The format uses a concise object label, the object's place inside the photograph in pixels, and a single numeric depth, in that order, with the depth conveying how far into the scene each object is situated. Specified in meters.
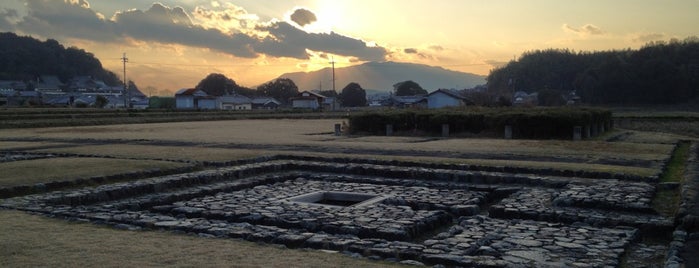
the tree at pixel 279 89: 121.25
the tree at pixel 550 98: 74.69
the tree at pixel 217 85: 119.31
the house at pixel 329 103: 93.28
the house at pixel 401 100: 96.53
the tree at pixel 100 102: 78.11
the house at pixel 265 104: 99.50
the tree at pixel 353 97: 108.69
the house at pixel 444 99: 62.66
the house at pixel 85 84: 121.12
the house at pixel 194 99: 86.50
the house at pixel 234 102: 93.06
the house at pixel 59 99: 85.81
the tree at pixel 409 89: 123.62
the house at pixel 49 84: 109.46
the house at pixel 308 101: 87.93
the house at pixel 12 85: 101.11
